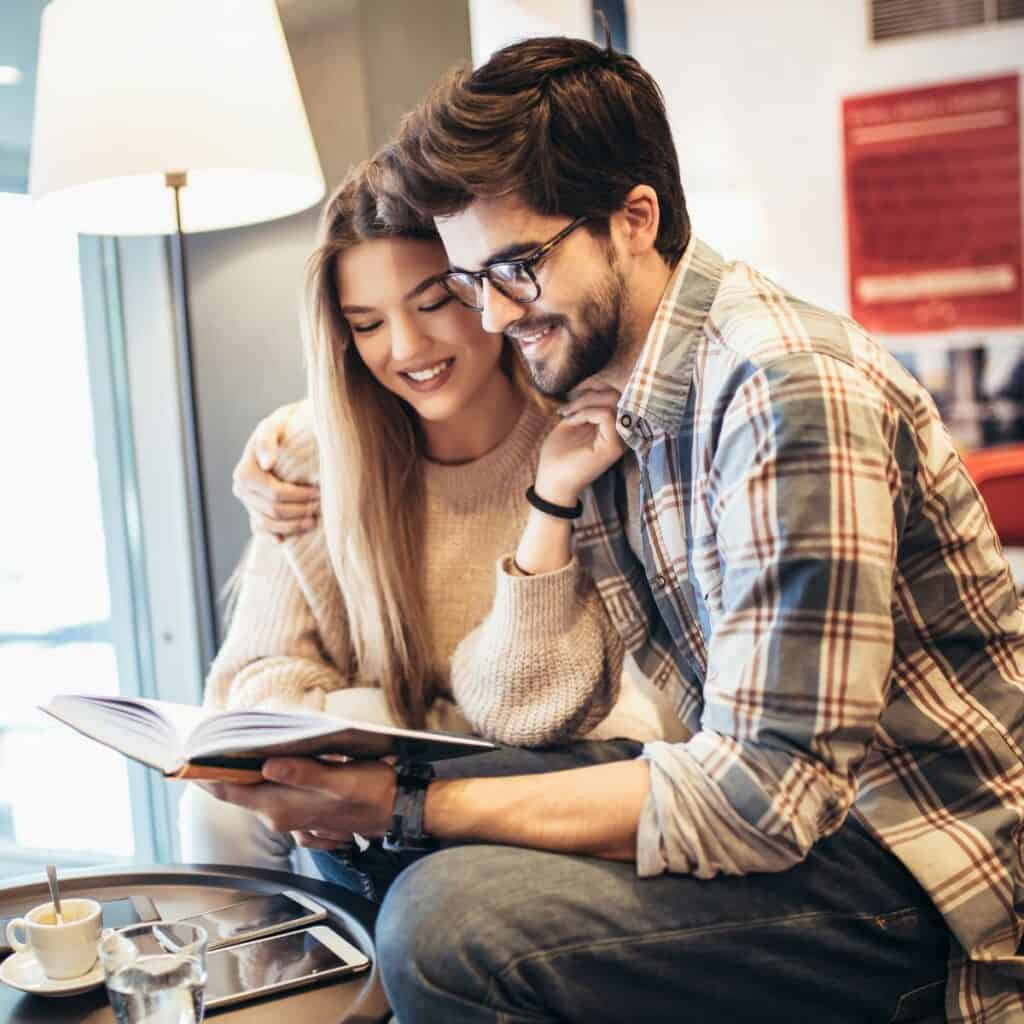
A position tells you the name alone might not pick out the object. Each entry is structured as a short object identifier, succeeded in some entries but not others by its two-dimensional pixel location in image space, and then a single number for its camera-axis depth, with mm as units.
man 1055
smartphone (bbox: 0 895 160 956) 1315
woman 1621
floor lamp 1924
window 2816
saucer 1110
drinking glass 974
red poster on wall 3299
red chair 2834
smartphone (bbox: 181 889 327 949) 1243
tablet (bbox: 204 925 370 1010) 1121
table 1090
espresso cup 1115
